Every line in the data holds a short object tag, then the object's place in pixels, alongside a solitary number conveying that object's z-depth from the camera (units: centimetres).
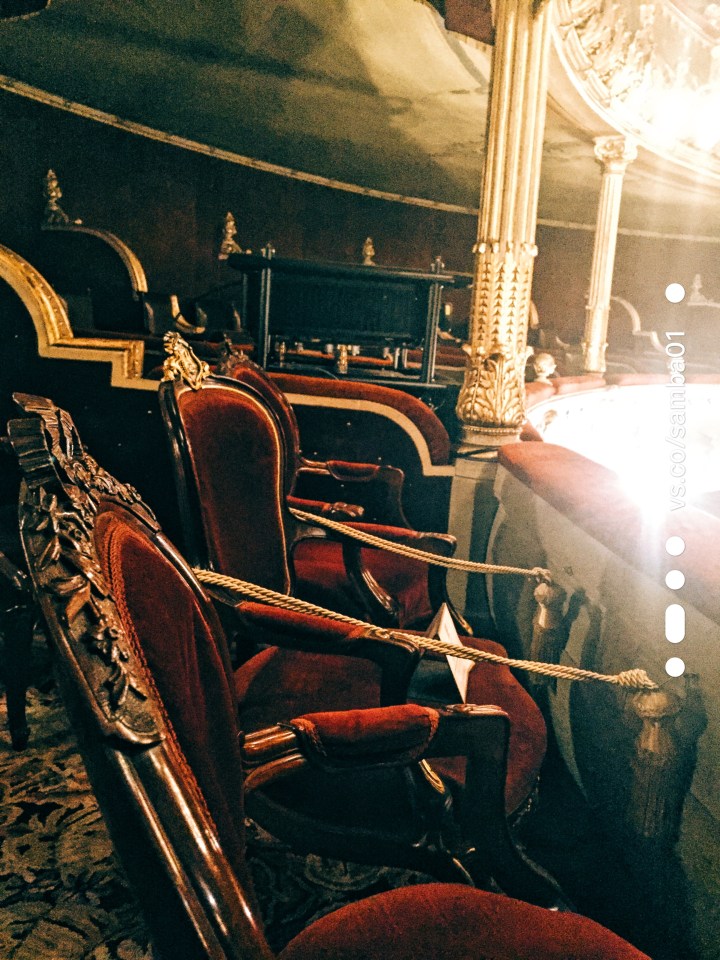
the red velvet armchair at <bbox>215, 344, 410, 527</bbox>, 214
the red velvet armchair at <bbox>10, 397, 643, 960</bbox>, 55
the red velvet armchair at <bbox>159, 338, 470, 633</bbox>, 154
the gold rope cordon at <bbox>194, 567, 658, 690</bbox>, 129
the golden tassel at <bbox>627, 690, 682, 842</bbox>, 134
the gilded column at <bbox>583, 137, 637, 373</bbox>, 747
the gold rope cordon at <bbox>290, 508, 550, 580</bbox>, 187
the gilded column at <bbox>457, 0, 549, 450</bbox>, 318
